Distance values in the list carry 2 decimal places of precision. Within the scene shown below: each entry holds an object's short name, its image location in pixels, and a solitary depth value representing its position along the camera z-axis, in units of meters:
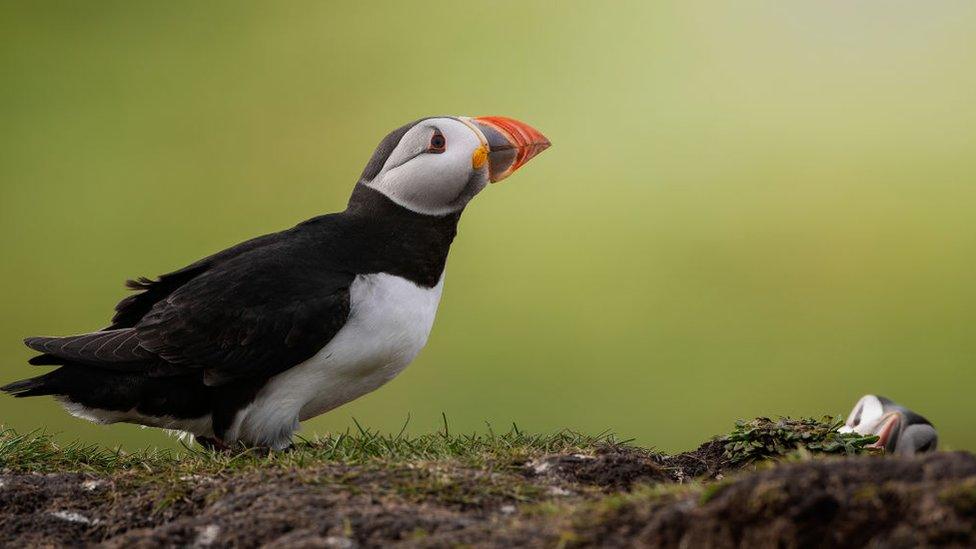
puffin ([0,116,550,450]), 12.23
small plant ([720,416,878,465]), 11.66
